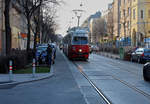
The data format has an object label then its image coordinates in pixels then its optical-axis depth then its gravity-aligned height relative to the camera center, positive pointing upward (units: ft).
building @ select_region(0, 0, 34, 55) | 122.42 +11.41
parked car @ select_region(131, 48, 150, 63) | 92.79 -2.72
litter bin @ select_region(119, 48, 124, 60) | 119.81 -2.44
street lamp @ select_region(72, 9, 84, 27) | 155.53 +21.23
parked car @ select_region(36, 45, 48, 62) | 78.51 -2.48
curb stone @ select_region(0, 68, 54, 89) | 39.68 -5.54
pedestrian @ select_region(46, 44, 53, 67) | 72.72 -1.84
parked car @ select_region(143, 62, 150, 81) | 43.50 -4.06
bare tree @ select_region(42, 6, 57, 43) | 147.08 +17.83
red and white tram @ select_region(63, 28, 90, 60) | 96.84 +0.76
